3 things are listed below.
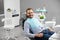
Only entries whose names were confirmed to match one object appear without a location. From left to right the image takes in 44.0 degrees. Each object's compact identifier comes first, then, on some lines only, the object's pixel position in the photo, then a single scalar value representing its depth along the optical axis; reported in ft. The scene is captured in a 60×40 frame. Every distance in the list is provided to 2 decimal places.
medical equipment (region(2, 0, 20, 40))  8.07
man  4.73
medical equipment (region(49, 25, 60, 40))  3.18
